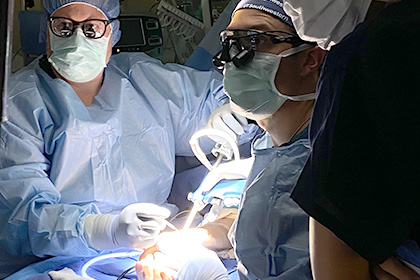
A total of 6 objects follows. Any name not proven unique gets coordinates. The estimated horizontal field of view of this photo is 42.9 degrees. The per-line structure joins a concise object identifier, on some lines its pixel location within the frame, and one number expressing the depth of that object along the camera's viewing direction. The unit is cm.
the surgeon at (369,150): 76
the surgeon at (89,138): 200
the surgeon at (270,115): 129
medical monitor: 290
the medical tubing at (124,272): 180
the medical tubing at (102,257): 189
